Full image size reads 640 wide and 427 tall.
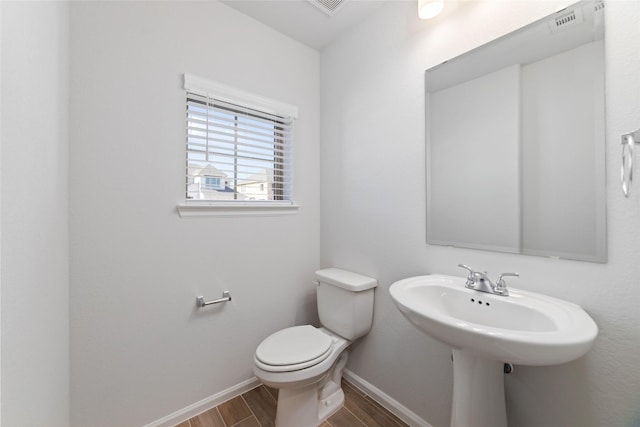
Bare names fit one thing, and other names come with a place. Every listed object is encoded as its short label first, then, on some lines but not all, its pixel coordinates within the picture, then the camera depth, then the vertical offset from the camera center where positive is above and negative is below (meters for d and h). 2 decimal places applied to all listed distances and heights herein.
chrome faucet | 0.99 -0.29
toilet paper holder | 1.42 -0.51
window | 1.44 +0.44
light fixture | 1.18 +1.00
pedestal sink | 0.67 -0.37
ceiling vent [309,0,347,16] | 1.48 +1.27
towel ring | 0.68 +0.15
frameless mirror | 0.89 +0.31
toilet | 1.20 -0.72
